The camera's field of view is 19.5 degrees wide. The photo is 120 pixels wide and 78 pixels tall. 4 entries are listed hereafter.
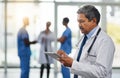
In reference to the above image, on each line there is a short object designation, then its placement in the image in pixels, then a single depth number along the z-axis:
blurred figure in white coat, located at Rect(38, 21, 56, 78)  7.84
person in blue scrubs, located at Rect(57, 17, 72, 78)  7.69
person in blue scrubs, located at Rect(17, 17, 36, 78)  7.54
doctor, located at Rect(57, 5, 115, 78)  2.48
